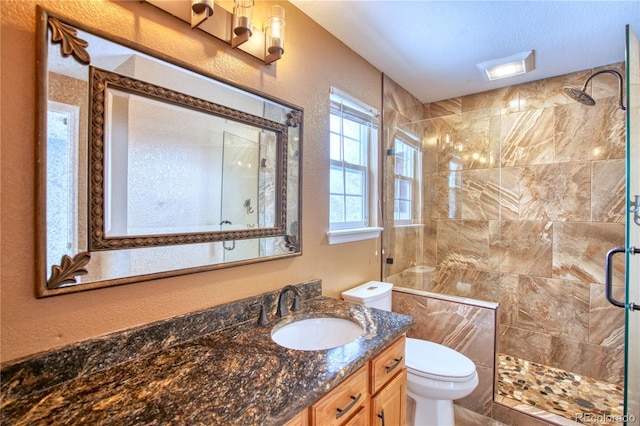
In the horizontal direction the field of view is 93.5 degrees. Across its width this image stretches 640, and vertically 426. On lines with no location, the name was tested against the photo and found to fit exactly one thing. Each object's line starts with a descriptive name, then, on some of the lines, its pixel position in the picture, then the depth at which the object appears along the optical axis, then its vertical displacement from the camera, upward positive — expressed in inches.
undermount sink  52.5 -21.7
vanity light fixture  41.9 +29.3
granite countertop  28.2 -19.0
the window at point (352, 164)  74.6 +13.3
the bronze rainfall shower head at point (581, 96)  71.4 +28.9
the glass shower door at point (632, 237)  49.3 -3.9
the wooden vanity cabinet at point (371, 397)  36.7 -25.9
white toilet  61.9 -34.3
